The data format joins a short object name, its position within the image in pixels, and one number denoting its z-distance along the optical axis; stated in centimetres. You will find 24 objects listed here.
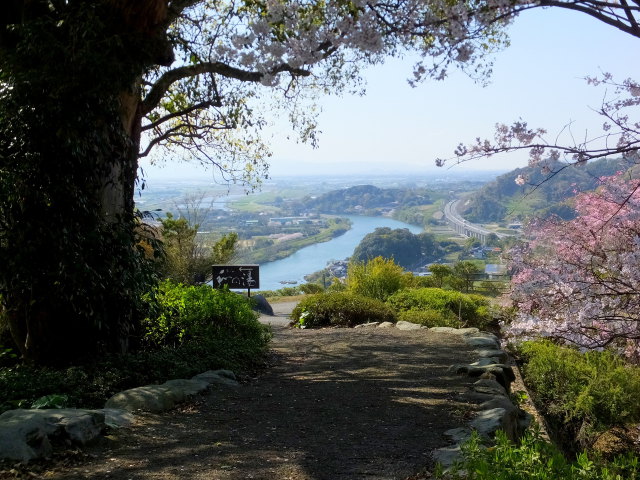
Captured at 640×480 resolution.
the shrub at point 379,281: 1218
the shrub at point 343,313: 1009
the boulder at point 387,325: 940
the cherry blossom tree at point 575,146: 306
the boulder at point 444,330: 875
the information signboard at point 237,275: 1119
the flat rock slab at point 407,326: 916
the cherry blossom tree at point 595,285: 435
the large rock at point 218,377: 541
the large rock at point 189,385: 489
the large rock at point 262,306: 1371
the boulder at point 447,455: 332
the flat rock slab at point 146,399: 440
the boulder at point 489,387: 507
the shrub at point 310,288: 1892
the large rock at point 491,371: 567
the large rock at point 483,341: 753
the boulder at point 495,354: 674
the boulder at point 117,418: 381
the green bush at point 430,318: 967
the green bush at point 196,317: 693
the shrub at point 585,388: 557
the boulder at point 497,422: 399
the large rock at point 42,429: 313
